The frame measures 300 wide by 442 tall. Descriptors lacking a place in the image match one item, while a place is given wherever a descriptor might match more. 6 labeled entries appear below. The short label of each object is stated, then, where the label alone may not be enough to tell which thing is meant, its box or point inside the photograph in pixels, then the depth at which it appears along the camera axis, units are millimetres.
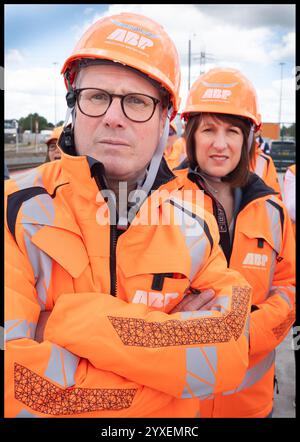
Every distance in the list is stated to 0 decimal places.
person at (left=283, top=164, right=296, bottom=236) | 2891
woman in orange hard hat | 2252
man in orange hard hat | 1365
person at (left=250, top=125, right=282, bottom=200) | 4469
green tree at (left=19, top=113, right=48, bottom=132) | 44275
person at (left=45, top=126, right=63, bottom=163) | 4793
